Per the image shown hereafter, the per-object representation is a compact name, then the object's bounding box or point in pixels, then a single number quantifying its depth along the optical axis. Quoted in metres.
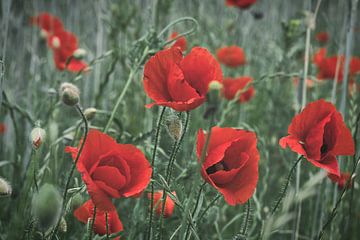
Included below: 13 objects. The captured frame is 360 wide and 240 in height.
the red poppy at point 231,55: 2.24
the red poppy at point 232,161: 1.22
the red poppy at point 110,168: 1.19
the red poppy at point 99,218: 1.29
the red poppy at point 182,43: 1.79
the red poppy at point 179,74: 1.23
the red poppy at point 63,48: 1.85
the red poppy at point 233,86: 1.88
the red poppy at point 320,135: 1.25
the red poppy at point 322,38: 3.16
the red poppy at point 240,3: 2.29
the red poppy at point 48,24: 2.13
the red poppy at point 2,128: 1.82
